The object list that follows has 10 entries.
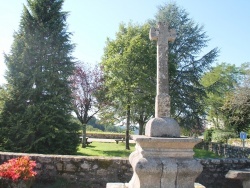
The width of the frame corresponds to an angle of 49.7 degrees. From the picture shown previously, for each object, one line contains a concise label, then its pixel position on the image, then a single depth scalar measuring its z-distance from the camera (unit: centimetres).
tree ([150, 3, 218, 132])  2041
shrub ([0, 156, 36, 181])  577
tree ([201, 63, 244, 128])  3123
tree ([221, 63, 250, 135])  2504
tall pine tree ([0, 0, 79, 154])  1327
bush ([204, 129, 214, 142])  2897
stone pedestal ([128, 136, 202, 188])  451
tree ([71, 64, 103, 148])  2309
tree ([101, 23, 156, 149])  1884
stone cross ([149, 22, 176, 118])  528
